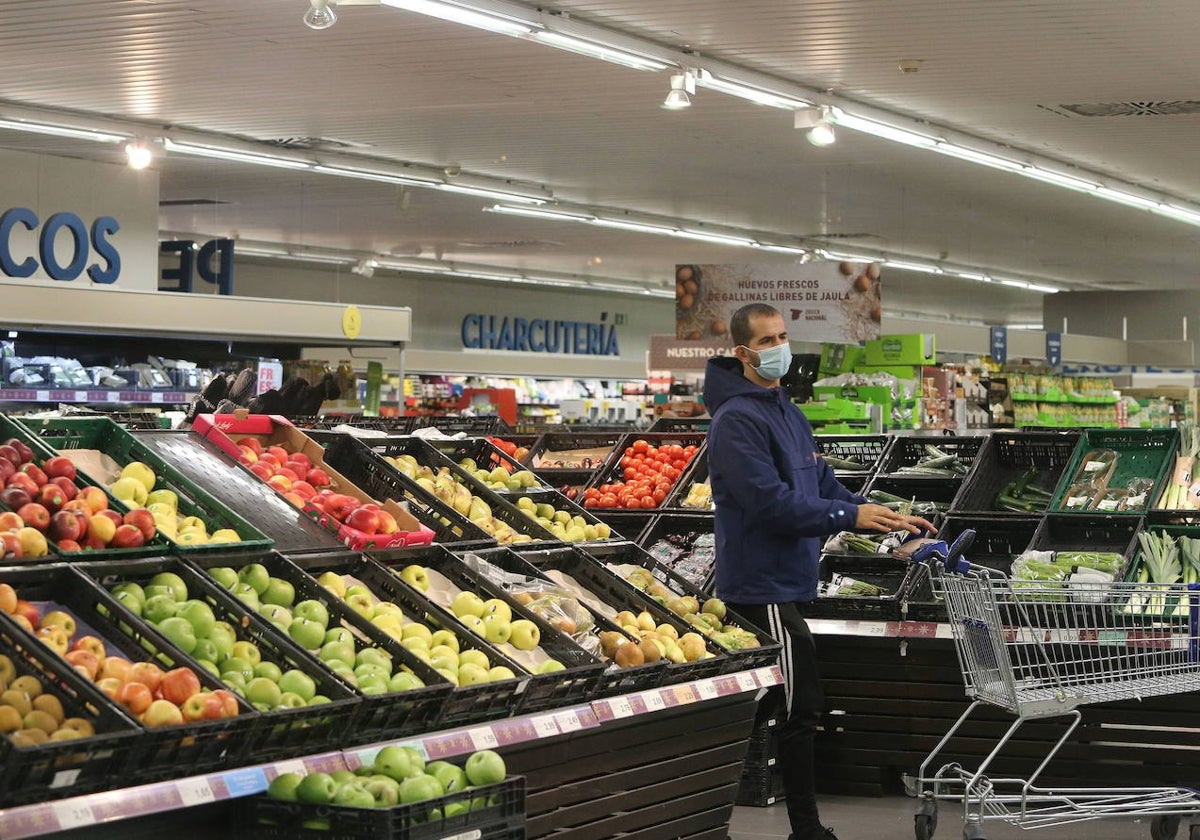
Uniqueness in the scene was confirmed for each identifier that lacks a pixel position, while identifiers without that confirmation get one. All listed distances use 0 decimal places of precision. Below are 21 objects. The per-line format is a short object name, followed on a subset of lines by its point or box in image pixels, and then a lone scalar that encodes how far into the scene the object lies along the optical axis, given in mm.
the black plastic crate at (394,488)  4871
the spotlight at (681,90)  9312
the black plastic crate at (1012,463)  6512
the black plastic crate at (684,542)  6508
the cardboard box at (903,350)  14898
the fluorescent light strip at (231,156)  12273
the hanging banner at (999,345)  19438
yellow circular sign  12883
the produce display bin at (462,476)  5273
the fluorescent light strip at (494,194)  14416
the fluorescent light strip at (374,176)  13477
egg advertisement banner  13266
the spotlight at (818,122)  10562
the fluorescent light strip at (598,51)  8656
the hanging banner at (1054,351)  20797
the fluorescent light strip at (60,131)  11289
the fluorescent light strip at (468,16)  7805
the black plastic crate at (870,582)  5930
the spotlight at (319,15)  7215
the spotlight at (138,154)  11359
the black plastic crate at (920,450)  6852
